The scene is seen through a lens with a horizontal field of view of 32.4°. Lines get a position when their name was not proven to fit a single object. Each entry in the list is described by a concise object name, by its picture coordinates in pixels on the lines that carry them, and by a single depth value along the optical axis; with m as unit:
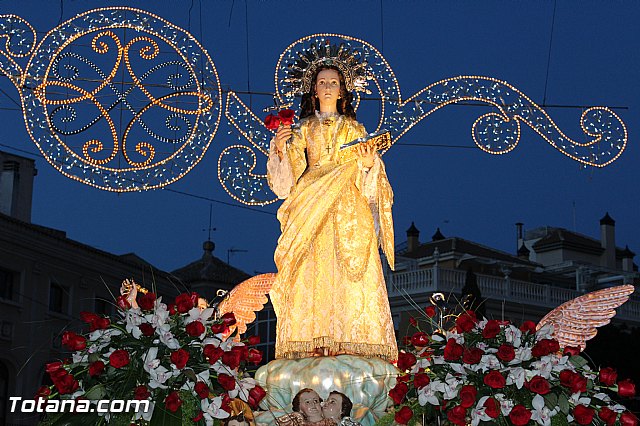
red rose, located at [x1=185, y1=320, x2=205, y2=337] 6.08
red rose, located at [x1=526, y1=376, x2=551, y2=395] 5.88
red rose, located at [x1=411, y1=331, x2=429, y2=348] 6.61
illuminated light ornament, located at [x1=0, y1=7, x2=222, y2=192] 9.79
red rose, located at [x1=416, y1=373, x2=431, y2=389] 6.15
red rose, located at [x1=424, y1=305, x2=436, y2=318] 6.59
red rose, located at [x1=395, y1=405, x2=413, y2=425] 6.21
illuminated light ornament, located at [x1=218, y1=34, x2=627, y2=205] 10.09
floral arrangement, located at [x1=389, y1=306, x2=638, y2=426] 5.94
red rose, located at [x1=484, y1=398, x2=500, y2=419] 5.84
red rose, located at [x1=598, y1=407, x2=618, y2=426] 6.09
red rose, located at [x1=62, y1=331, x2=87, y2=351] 6.11
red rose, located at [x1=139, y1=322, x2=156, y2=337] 6.00
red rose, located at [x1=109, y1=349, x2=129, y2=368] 5.79
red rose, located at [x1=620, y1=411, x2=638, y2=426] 6.18
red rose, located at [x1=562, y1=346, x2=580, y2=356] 6.43
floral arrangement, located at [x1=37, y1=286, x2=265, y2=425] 5.82
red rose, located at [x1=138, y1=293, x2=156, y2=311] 6.16
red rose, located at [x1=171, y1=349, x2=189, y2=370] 5.84
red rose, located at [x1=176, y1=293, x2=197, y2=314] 6.24
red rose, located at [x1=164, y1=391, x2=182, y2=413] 5.68
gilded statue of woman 8.12
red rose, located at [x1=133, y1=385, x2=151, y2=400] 5.74
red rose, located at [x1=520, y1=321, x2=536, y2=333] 6.40
